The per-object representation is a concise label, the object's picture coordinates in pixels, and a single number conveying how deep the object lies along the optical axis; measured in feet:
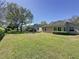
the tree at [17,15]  58.90
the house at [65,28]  47.33
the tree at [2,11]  33.11
